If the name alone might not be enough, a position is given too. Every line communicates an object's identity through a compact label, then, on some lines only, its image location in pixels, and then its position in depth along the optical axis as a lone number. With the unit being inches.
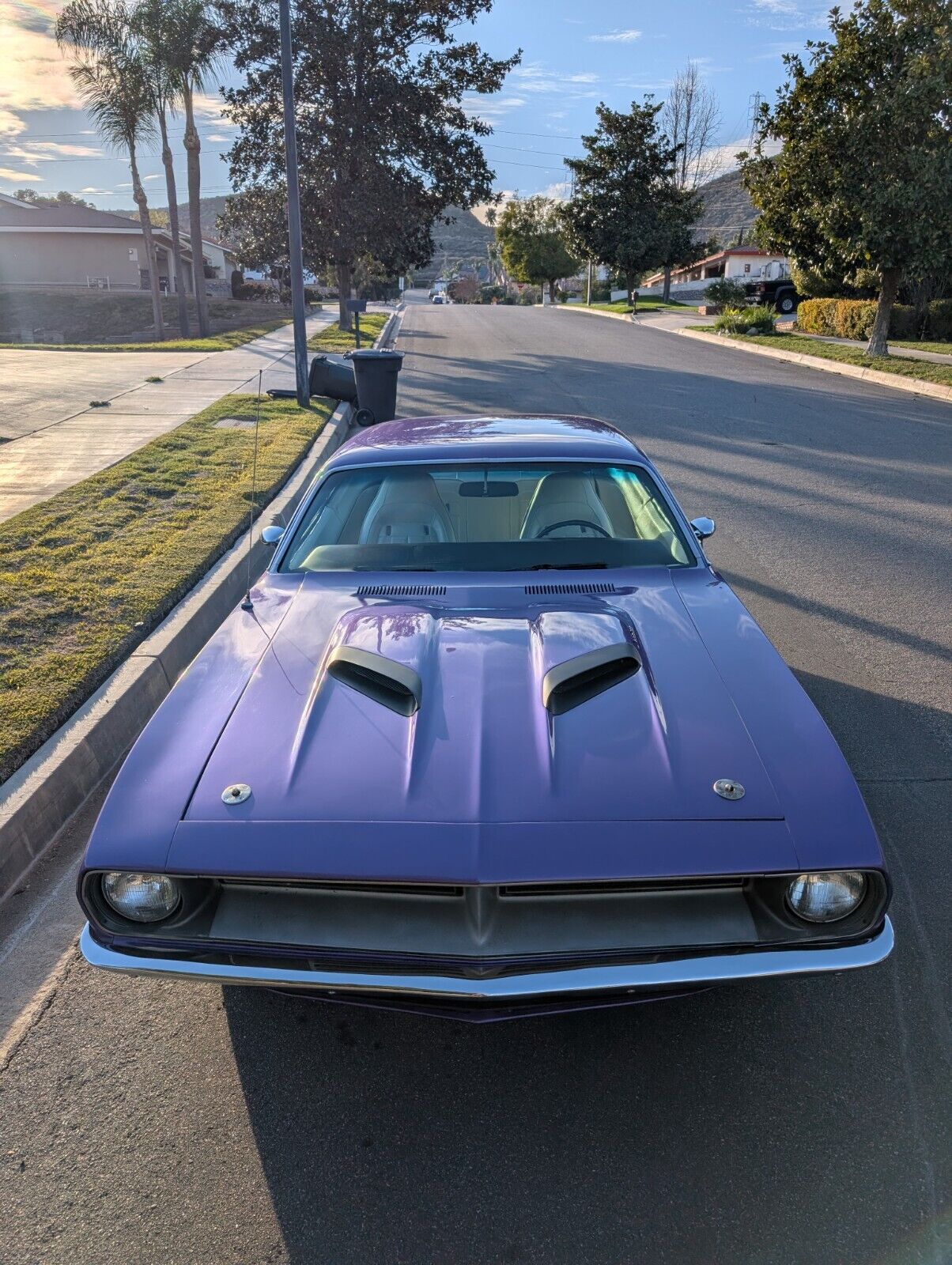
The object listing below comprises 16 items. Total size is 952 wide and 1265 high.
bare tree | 2667.3
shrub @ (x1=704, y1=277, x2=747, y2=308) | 1344.7
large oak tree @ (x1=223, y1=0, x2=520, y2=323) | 934.4
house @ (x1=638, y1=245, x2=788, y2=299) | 2442.2
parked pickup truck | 1477.6
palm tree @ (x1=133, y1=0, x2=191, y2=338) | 1048.2
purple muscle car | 91.8
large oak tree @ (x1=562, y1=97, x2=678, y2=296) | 1830.7
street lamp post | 506.3
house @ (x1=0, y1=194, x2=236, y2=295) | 1921.8
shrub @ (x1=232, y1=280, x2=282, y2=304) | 2166.6
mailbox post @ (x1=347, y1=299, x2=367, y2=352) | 591.0
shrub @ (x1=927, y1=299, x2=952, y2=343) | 1024.2
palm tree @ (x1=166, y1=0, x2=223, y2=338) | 1018.7
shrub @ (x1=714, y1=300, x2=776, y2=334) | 1128.8
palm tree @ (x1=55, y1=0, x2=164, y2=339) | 1088.2
